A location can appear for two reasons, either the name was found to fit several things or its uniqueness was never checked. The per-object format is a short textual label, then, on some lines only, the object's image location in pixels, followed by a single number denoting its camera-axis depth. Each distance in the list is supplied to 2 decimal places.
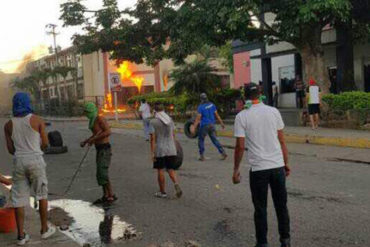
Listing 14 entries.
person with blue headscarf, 6.06
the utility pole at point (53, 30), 65.31
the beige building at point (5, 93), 70.18
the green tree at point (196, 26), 16.08
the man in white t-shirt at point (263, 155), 5.12
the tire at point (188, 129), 17.68
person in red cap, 16.97
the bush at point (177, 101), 26.25
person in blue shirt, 12.90
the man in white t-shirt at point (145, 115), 19.33
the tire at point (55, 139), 16.48
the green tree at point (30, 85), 64.44
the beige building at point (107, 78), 52.20
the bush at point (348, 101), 16.77
